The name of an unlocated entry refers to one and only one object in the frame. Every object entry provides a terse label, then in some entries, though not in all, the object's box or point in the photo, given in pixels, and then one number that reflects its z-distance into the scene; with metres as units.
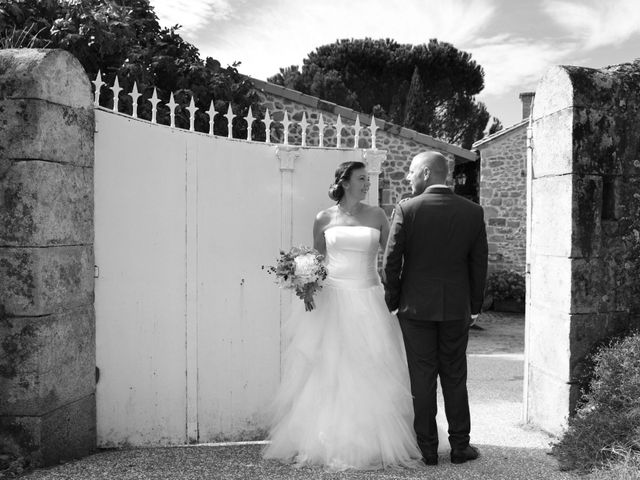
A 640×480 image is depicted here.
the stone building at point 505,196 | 15.08
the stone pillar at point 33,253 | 3.52
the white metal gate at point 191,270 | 4.05
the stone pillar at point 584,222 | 4.09
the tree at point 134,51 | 8.48
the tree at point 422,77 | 28.66
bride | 3.63
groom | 3.64
